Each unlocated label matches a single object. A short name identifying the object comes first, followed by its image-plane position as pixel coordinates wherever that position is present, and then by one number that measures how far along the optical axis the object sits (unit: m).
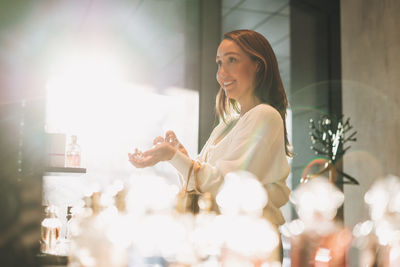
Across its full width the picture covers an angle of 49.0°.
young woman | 1.20
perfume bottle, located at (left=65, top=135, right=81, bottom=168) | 1.72
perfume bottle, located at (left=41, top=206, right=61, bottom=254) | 1.39
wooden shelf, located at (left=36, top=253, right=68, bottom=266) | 1.08
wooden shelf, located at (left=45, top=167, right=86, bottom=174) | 1.65
